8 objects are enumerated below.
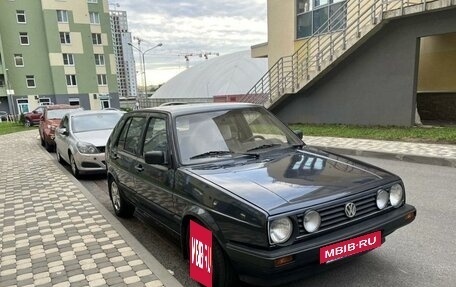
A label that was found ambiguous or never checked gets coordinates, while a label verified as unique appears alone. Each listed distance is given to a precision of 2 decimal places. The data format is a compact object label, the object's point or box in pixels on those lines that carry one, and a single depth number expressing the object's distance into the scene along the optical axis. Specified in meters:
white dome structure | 51.76
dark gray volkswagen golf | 2.68
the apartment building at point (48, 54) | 45.31
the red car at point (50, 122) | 13.34
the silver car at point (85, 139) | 8.24
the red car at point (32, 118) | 29.31
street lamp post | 48.04
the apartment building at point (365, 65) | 12.08
